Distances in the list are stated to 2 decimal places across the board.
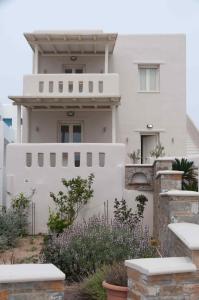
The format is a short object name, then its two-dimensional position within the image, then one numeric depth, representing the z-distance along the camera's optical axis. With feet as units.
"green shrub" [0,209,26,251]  47.47
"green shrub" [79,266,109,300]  24.91
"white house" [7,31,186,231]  66.90
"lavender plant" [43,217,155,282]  30.66
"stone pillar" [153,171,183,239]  41.27
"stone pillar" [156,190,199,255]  31.35
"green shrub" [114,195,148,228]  52.60
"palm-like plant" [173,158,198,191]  50.87
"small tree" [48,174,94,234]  53.83
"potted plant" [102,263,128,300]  22.97
